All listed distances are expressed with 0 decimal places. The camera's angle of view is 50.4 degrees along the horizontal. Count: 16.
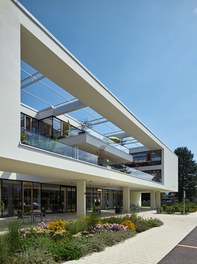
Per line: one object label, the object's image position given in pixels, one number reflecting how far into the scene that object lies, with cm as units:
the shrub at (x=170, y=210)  2105
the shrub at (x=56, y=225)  729
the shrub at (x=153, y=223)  1102
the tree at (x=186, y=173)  4259
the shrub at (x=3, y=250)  452
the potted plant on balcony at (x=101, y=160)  1468
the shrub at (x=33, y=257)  457
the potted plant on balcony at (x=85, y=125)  1915
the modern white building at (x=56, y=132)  806
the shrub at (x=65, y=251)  533
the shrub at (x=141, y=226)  961
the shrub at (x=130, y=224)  918
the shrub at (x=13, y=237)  515
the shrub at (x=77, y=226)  777
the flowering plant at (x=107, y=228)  808
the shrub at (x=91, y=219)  863
